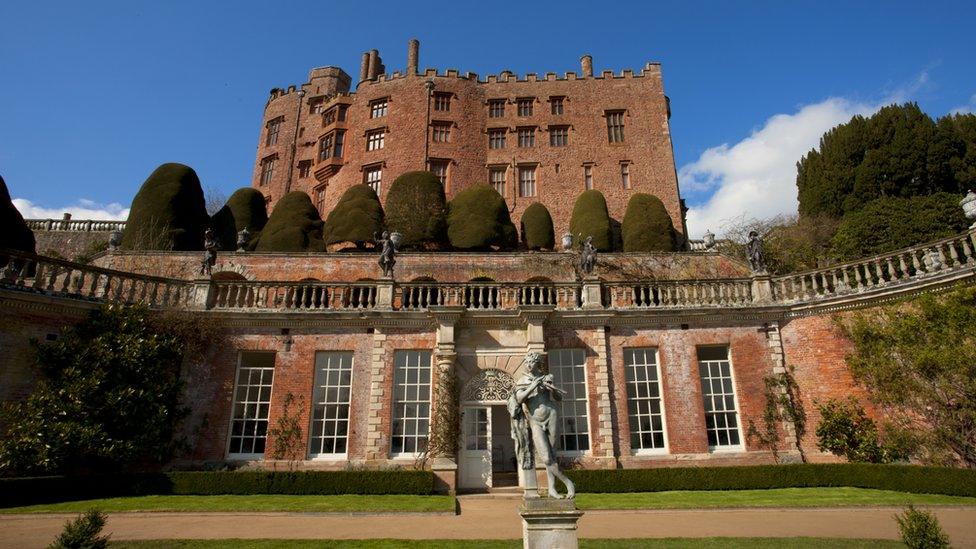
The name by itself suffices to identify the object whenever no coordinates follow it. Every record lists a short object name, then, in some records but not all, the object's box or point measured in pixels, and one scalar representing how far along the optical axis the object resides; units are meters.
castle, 34.41
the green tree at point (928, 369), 11.58
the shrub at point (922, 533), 5.33
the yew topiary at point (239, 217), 27.61
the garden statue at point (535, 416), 6.37
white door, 13.91
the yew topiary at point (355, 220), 25.77
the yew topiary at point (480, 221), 25.83
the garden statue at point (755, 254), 15.45
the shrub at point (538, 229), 28.69
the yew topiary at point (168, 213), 23.75
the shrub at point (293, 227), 26.25
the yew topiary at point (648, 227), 27.36
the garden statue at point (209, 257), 15.35
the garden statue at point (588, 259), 15.55
